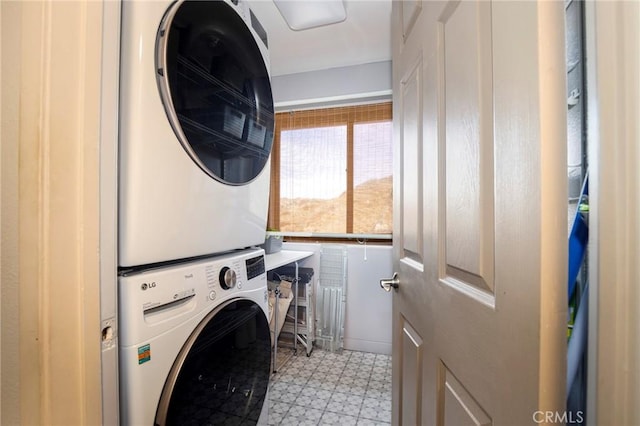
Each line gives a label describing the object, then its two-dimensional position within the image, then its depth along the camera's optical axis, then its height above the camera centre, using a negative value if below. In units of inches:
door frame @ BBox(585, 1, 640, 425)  13.4 -0.1
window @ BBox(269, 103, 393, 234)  100.7 +16.7
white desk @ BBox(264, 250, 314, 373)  78.2 -13.2
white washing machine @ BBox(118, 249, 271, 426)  24.7 -13.8
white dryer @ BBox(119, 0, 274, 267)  24.7 +9.1
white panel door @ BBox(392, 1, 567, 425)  14.8 +0.2
